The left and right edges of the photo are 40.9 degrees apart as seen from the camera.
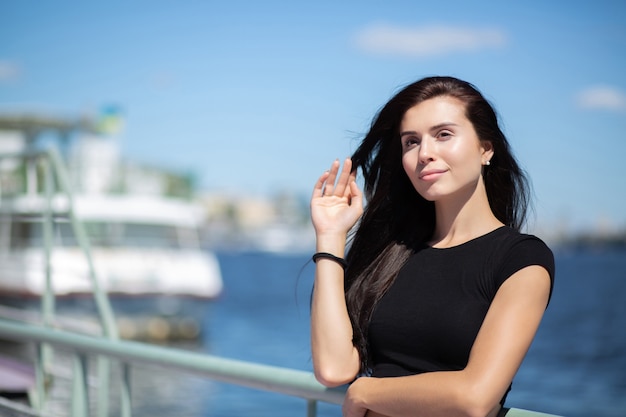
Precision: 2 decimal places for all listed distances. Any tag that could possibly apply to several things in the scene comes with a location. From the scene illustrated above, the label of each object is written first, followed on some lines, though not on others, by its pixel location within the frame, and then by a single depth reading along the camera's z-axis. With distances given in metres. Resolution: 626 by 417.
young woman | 1.65
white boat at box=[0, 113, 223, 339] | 20.17
